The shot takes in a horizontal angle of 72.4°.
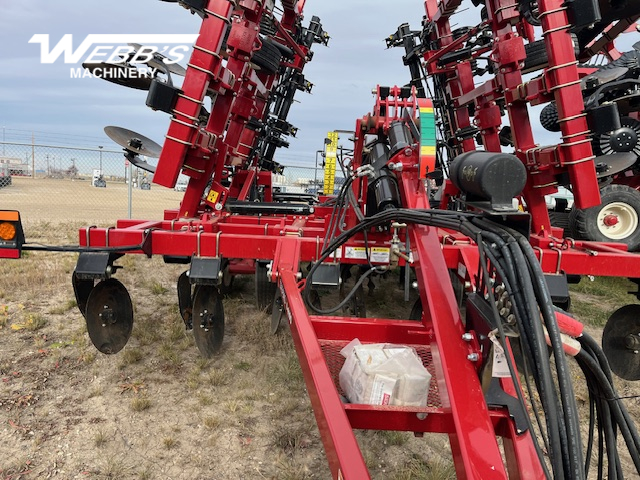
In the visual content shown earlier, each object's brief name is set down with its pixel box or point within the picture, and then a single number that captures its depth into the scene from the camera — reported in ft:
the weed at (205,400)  8.76
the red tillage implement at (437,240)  4.10
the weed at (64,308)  12.91
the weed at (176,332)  11.53
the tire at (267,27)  17.33
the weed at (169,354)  10.32
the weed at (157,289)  15.52
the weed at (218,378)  9.51
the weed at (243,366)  10.28
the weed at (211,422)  8.00
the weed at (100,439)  7.38
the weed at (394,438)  7.79
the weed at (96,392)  8.84
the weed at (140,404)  8.41
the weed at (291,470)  6.75
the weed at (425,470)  6.78
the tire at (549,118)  21.13
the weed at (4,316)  11.85
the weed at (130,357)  10.10
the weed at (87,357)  10.08
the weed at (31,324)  11.68
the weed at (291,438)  7.52
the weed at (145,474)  6.63
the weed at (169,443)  7.38
